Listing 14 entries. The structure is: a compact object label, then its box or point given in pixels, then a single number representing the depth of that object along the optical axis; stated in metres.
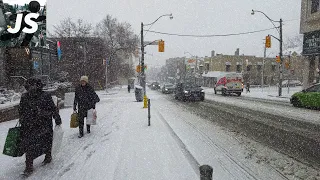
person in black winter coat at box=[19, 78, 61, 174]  4.43
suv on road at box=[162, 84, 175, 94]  34.47
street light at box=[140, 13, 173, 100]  22.58
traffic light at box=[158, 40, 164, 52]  25.11
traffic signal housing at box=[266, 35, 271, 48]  25.64
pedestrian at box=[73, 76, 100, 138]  6.96
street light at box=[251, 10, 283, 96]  25.57
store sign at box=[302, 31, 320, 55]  22.58
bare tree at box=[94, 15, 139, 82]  57.59
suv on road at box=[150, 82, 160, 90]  50.16
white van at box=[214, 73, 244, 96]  26.77
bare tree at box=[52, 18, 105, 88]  39.34
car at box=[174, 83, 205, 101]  20.03
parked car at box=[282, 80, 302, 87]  55.51
